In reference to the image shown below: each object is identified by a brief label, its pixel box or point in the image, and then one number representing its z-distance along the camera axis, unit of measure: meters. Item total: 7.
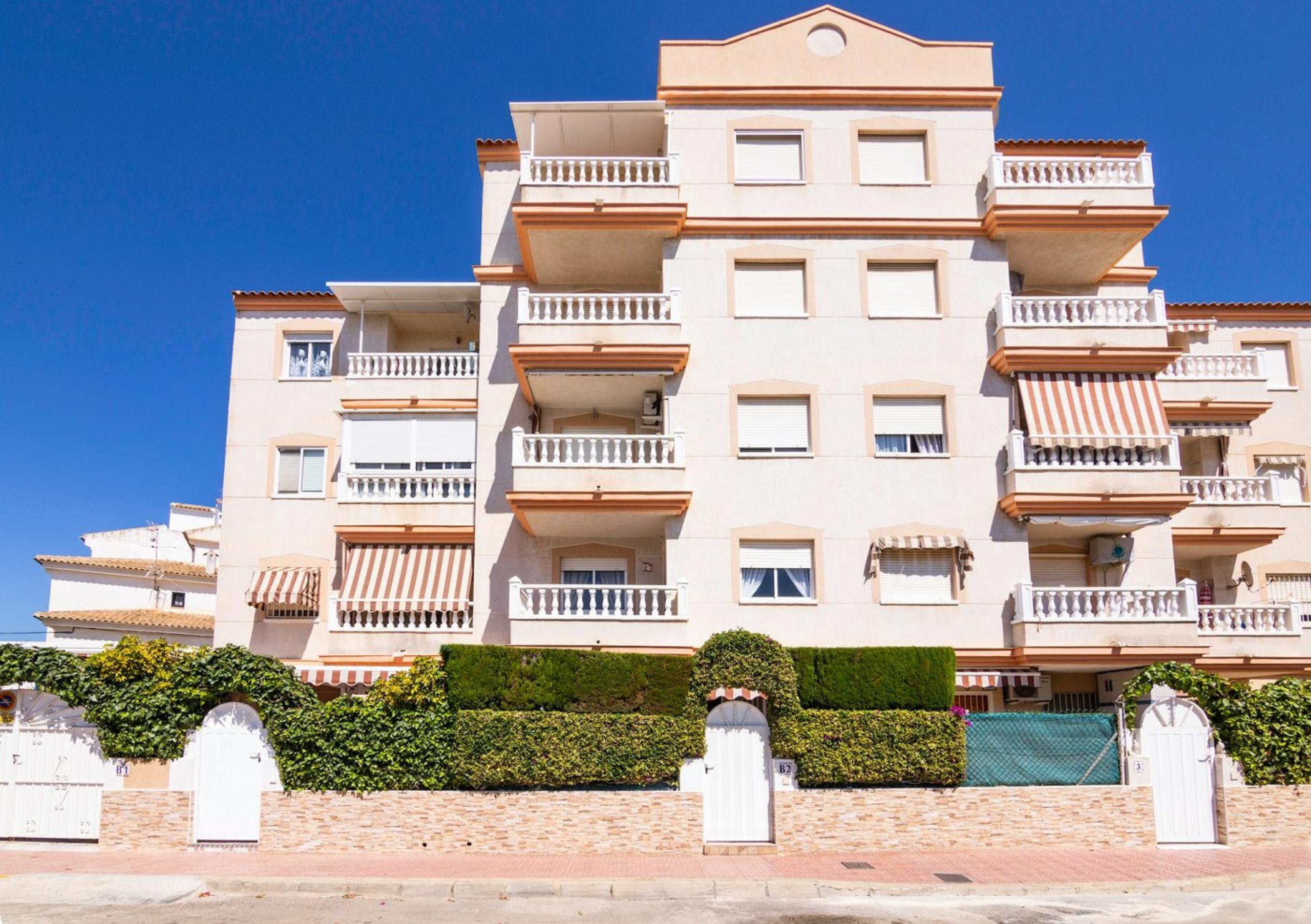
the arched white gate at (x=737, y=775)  19.73
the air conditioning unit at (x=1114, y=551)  25.09
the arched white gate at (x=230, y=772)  19.41
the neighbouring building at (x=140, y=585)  43.53
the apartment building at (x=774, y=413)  24.08
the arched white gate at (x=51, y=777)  19.80
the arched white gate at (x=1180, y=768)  19.80
